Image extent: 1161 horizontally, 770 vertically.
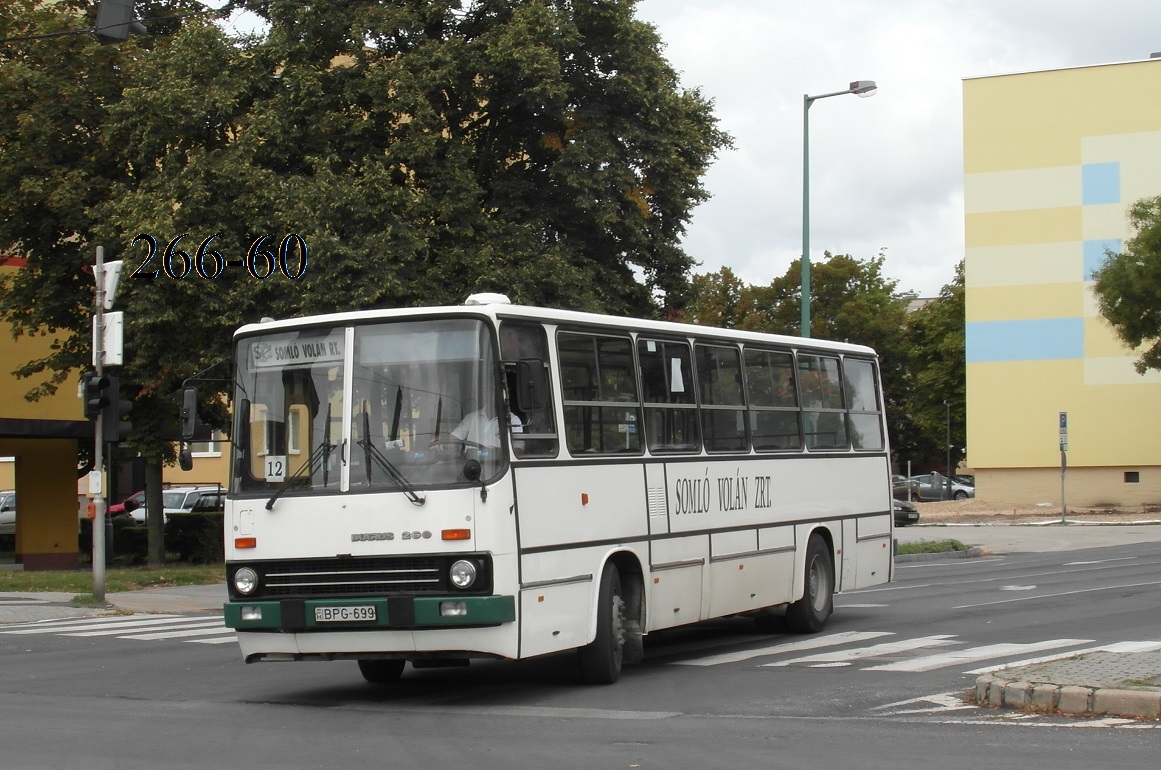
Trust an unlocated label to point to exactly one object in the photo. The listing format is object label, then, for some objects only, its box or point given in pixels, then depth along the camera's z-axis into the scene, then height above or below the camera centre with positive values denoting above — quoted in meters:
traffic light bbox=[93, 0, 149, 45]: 14.77 +4.47
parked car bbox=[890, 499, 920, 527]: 50.88 -2.02
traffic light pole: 22.56 +0.13
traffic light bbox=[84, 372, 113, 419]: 22.38 +1.11
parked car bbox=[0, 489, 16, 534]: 48.94 -1.44
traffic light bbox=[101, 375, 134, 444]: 22.53 +0.83
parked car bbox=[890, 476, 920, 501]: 73.92 -1.52
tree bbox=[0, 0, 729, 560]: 28.25 +6.22
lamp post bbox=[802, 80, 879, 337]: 29.78 +5.60
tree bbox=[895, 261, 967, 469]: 83.81 +5.12
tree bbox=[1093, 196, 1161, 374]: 51.53 +5.70
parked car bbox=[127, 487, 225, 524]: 48.59 -1.09
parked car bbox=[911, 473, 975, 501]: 80.00 -1.93
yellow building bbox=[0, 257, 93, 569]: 35.00 +0.16
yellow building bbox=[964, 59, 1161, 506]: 57.84 +6.96
